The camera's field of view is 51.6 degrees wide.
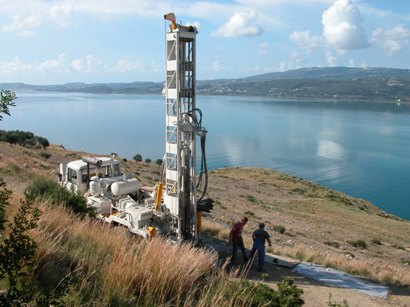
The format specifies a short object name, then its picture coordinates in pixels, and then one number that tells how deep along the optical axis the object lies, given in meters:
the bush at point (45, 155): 31.77
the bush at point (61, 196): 10.08
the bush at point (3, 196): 3.15
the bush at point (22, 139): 42.06
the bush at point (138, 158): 54.81
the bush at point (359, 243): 20.30
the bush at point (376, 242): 21.80
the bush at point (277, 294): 5.04
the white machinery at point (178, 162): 9.99
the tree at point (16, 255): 2.90
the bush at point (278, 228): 20.23
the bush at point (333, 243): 19.38
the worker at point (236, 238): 10.74
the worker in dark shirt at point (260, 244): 10.09
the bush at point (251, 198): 31.38
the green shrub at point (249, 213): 24.06
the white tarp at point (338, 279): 9.50
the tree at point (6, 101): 3.30
